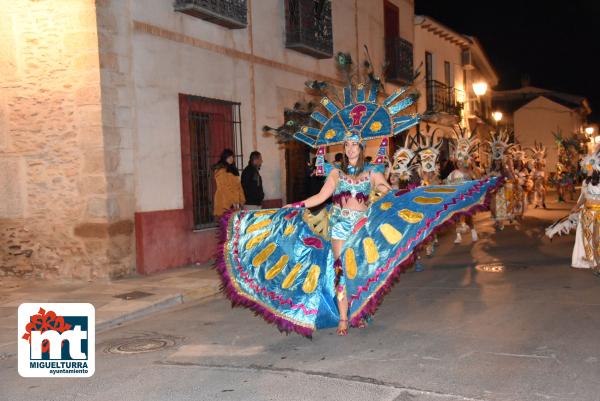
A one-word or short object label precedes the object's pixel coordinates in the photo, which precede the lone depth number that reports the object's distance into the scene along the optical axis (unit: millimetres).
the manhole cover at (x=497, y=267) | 9992
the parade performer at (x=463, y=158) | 13312
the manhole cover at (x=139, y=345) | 6223
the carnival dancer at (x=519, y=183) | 17219
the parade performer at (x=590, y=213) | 9055
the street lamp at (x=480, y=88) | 22062
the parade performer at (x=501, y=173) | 15711
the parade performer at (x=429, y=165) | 12266
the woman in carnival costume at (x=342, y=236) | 6172
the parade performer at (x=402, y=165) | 12156
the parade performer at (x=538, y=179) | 22859
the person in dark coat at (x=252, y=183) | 11719
